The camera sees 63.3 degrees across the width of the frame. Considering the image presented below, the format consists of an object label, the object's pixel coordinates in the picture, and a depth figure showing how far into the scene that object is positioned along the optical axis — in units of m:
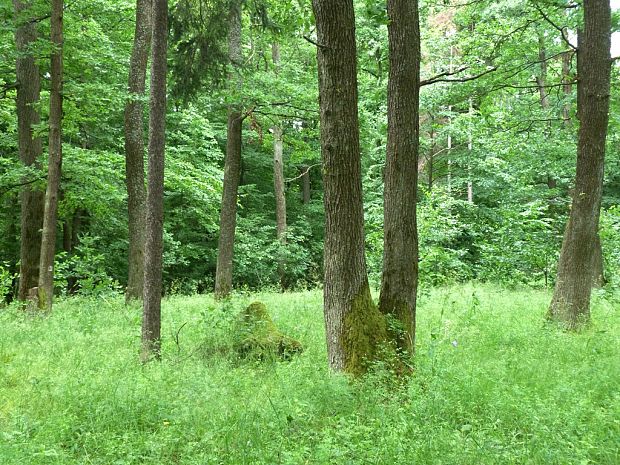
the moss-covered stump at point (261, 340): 6.54
